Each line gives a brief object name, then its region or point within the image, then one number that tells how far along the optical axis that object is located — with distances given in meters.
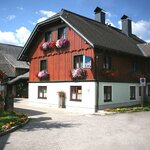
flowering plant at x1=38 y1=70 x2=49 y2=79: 17.07
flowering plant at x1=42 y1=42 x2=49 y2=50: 17.03
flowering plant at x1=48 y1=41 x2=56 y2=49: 16.62
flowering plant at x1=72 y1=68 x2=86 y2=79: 14.48
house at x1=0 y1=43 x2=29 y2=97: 24.33
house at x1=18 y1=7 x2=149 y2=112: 14.40
